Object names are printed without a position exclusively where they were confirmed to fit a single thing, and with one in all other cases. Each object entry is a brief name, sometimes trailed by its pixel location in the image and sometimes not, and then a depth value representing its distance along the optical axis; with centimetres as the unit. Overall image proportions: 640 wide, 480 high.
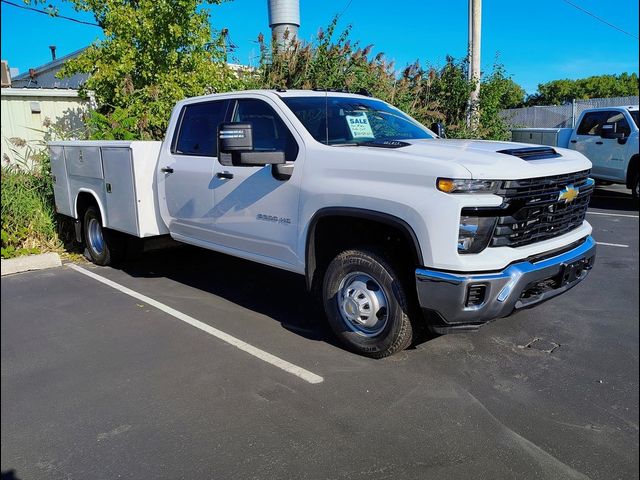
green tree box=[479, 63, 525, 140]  1389
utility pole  1262
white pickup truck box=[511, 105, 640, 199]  1124
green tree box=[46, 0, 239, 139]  927
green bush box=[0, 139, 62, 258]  707
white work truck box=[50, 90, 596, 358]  351
